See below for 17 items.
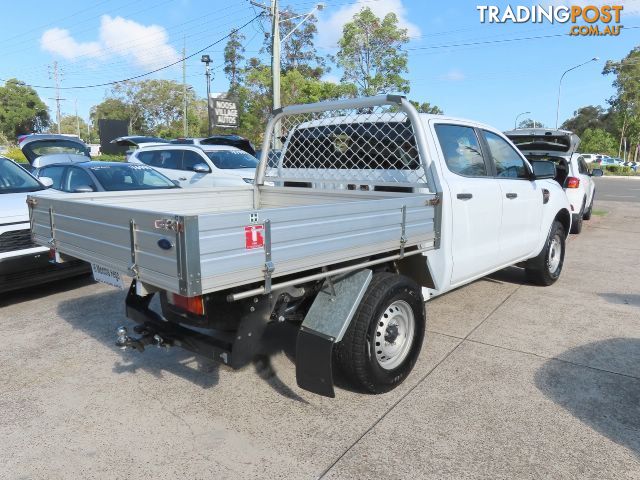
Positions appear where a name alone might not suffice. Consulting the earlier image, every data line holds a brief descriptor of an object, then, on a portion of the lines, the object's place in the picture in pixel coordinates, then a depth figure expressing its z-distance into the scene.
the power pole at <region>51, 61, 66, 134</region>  66.18
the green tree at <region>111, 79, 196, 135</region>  67.12
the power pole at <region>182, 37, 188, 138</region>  43.65
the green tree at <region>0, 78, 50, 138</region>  68.81
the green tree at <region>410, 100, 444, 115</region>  40.99
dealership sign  26.59
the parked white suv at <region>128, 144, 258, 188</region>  11.20
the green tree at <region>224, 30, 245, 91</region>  40.56
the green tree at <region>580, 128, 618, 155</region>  57.41
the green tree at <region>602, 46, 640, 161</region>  45.03
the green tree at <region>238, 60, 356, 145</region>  28.12
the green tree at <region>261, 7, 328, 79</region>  37.69
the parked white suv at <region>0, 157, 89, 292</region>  5.03
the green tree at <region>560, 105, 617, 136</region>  71.25
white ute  2.52
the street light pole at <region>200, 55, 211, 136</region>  31.70
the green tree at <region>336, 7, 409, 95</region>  29.25
